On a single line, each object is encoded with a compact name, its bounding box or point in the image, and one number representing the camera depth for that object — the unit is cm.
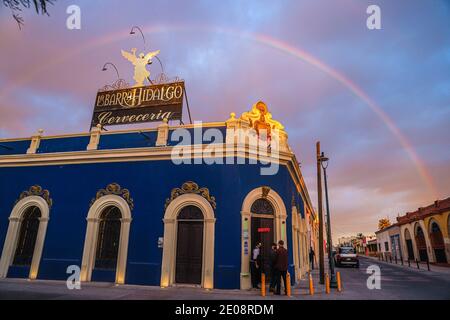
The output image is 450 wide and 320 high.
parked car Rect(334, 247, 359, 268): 2584
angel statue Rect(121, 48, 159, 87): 1703
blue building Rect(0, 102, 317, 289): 1219
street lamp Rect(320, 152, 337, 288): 1223
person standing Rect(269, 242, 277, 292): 1066
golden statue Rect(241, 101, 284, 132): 1377
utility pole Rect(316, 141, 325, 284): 1342
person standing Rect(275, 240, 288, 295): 1043
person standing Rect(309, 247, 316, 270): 2486
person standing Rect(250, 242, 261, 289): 1149
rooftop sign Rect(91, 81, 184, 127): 1580
